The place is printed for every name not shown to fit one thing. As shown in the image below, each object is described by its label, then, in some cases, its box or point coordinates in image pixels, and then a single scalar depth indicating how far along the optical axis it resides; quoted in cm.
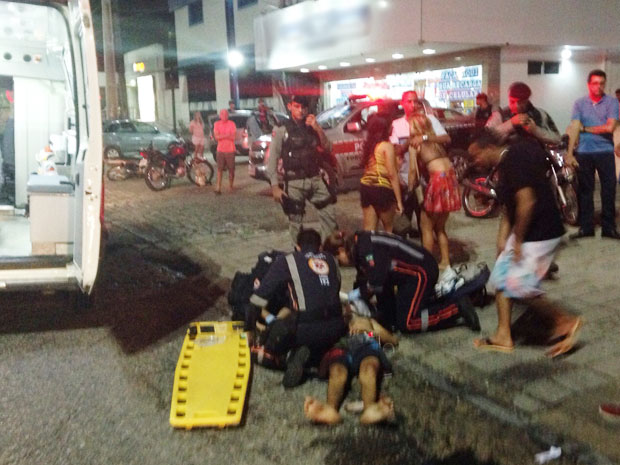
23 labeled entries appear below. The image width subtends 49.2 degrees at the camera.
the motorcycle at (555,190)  846
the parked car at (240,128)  1972
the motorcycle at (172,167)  1464
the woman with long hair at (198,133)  1671
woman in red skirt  646
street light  2745
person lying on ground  389
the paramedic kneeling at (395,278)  492
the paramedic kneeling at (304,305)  441
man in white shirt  668
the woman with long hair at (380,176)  655
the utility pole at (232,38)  2756
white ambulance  489
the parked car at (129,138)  1834
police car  1217
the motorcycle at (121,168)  1694
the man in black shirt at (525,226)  447
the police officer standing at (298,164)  669
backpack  518
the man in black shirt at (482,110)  1292
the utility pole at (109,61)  2192
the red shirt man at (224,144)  1324
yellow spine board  394
